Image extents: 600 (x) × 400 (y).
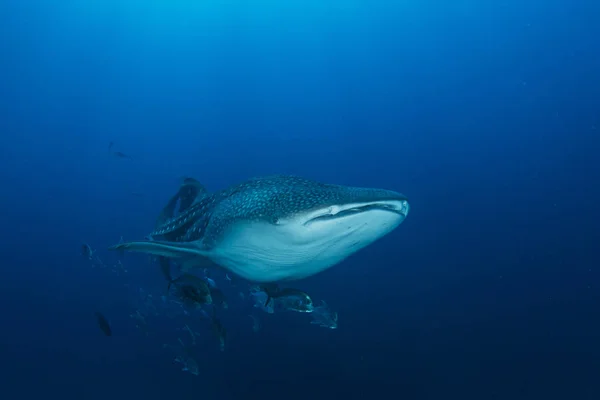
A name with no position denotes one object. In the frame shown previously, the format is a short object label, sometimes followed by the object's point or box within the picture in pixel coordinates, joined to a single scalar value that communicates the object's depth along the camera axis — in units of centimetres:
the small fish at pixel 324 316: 631
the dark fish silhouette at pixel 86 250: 853
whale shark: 277
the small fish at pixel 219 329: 533
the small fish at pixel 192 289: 441
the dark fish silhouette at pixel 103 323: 709
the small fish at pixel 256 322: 756
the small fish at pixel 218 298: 524
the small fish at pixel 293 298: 470
